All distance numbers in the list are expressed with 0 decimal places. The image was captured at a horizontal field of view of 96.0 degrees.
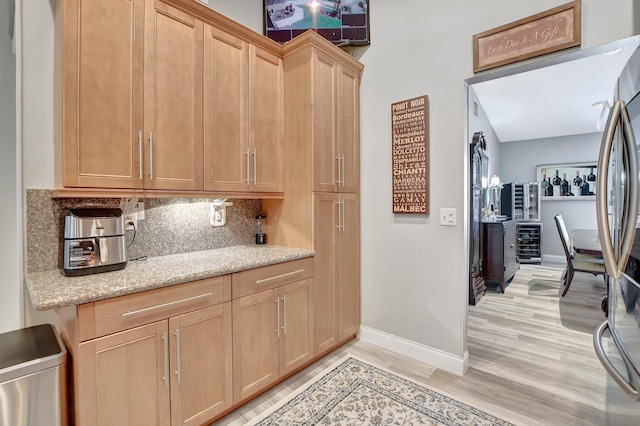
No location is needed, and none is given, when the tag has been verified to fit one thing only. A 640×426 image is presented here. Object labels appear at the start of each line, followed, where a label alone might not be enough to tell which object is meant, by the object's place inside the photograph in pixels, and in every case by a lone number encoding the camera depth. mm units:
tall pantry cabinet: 2205
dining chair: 3580
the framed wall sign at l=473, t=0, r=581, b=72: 1655
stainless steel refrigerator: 1106
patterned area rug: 1696
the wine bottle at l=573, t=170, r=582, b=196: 6211
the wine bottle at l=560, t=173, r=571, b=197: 6352
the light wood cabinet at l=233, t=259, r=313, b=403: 1736
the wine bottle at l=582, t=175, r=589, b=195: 6126
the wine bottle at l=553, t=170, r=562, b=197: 6445
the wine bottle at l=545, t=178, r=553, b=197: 6513
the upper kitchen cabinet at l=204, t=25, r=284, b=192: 1914
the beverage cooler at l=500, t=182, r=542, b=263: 6074
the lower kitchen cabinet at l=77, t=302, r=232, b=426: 1225
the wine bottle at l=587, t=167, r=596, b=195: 6025
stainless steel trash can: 1109
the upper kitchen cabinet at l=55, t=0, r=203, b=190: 1416
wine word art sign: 2275
